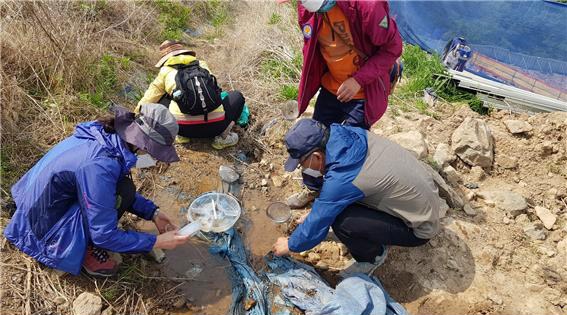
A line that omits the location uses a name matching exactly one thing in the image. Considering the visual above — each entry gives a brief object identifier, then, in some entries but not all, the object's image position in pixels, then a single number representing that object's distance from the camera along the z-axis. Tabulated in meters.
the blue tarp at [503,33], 5.50
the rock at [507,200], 3.52
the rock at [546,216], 3.47
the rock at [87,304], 2.53
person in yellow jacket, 3.67
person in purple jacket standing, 2.45
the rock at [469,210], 3.48
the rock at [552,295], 2.91
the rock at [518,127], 4.25
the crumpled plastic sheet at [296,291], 2.63
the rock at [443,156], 3.87
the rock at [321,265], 3.17
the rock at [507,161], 4.00
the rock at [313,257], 3.22
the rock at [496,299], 2.87
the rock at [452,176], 3.79
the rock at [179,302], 2.82
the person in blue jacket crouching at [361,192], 2.43
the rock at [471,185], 3.80
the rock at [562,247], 3.21
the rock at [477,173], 3.88
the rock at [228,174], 3.75
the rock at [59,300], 2.57
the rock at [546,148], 4.07
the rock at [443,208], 3.36
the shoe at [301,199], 3.57
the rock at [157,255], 3.04
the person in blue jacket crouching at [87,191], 2.21
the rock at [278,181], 3.89
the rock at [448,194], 3.50
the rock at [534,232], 3.35
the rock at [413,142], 3.79
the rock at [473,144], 3.92
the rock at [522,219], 3.47
